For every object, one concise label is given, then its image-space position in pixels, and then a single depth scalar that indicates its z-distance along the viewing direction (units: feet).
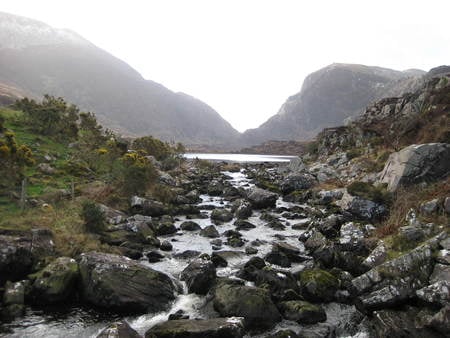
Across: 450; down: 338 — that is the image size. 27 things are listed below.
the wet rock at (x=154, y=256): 76.53
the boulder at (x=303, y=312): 51.49
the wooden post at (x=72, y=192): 102.24
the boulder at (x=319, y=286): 57.93
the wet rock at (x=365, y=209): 94.32
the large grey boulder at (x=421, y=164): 90.38
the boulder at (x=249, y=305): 50.47
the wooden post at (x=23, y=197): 84.12
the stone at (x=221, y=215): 119.55
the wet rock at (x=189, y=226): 105.67
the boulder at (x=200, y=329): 45.03
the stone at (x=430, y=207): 69.26
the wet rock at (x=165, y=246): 85.20
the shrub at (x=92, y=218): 82.28
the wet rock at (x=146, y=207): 117.39
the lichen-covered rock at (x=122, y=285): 54.13
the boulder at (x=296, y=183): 173.88
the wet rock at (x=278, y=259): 74.69
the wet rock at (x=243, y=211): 122.93
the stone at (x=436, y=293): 45.88
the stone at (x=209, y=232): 98.99
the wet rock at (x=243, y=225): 108.43
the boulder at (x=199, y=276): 61.52
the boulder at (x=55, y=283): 55.01
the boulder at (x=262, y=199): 140.67
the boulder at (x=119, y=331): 41.39
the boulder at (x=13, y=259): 58.59
